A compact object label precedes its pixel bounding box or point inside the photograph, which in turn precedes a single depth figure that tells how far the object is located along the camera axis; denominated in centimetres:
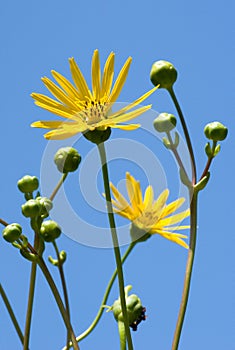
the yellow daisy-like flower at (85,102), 107
